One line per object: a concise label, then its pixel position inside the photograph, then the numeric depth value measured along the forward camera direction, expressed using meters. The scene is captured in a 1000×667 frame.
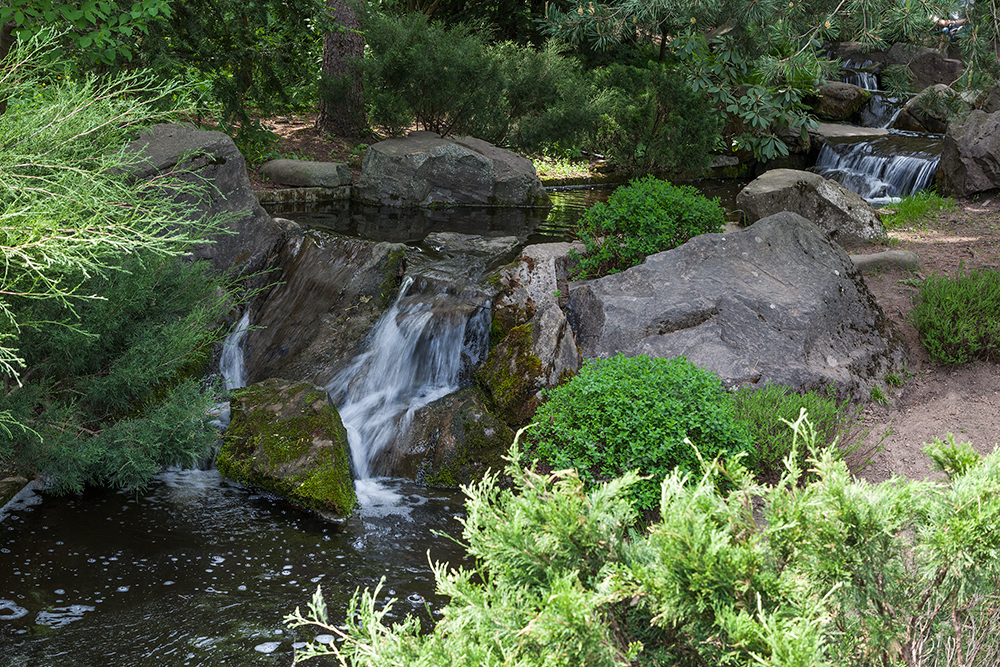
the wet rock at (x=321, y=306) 7.77
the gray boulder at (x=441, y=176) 12.77
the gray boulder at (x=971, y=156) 12.06
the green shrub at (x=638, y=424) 4.52
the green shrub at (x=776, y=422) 5.01
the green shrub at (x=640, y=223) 7.30
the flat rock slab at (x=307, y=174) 12.87
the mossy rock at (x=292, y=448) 5.52
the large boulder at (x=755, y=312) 6.16
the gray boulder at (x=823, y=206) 9.55
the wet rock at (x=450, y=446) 6.29
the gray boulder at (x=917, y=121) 18.39
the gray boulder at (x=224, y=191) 8.36
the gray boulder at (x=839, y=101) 19.97
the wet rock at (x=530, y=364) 6.46
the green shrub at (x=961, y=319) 6.38
